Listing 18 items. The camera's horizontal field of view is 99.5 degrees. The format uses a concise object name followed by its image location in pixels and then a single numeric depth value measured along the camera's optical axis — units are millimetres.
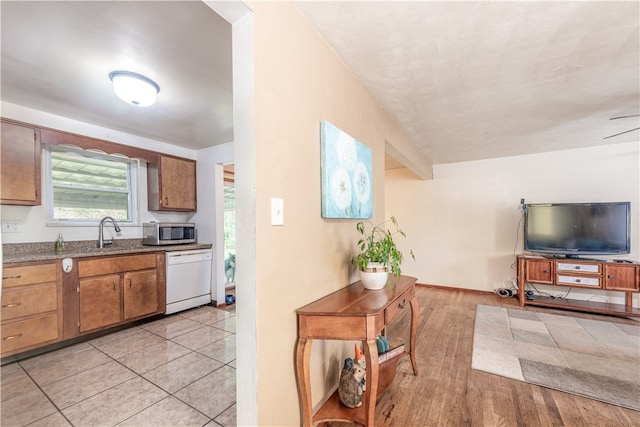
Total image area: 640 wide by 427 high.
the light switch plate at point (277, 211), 1288
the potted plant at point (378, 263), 1830
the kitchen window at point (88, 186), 3037
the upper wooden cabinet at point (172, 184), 3715
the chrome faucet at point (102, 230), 3248
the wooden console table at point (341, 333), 1370
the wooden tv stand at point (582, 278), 3365
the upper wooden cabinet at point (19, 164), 2479
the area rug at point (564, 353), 2041
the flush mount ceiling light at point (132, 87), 2057
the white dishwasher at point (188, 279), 3518
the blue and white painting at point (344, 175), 1668
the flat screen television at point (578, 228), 3549
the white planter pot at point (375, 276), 1826
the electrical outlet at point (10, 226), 2633
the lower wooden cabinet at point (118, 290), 2734
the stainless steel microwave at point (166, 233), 3559
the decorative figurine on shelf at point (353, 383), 1623
